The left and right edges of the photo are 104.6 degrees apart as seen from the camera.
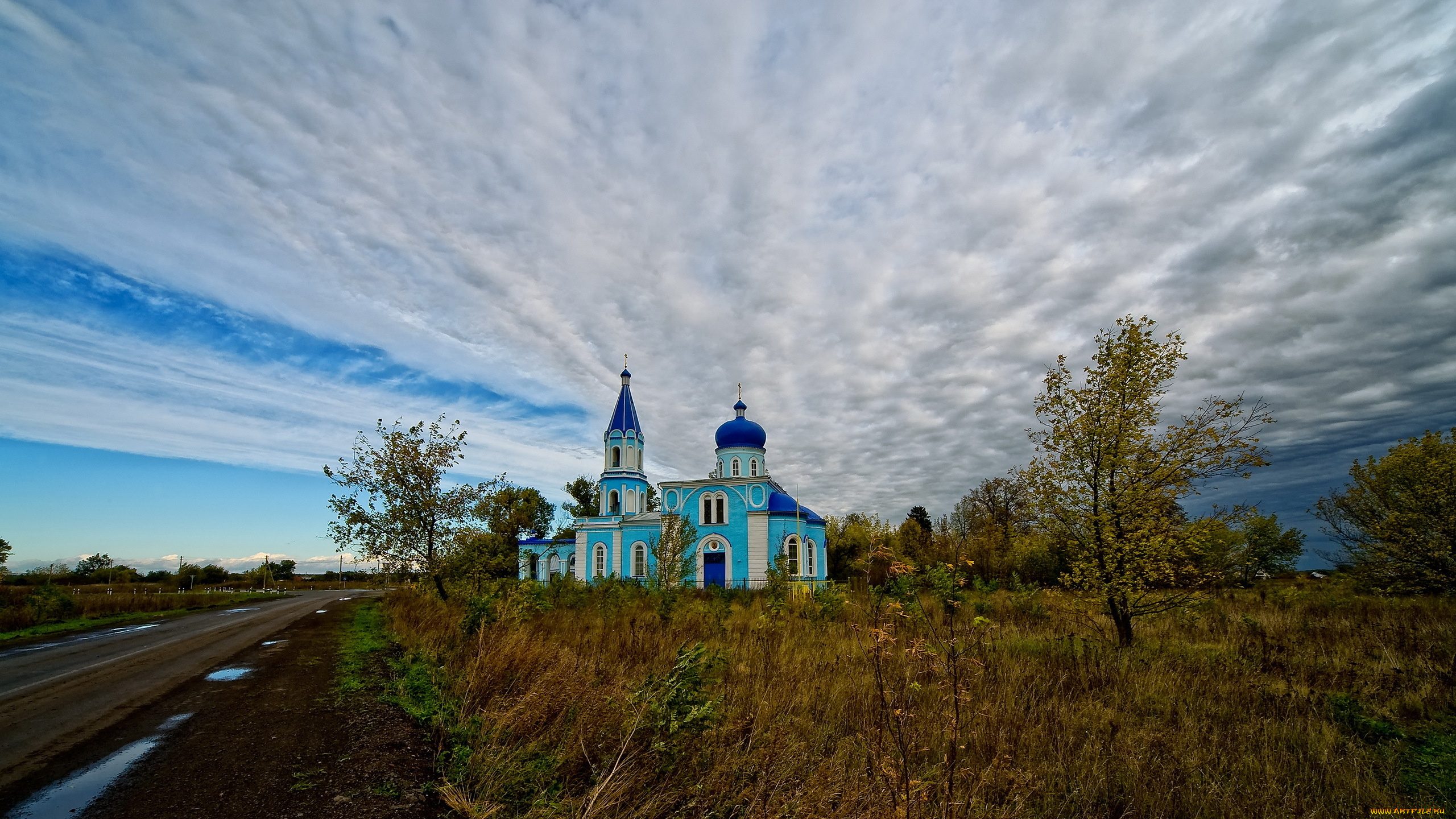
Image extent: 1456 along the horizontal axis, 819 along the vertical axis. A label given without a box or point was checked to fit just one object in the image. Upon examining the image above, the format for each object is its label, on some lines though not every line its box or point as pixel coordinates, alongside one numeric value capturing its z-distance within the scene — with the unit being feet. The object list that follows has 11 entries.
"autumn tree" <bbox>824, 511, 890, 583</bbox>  137.80
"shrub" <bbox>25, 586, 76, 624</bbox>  58.03
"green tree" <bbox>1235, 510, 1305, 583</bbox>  89.04
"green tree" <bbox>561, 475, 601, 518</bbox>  189.16
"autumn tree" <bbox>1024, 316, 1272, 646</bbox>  30.01
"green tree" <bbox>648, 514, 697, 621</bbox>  70.13
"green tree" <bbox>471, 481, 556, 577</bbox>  56.54
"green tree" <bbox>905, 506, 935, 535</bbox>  154.40
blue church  111.75
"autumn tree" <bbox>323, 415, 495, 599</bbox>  53.67
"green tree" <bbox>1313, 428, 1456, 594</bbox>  44.96
